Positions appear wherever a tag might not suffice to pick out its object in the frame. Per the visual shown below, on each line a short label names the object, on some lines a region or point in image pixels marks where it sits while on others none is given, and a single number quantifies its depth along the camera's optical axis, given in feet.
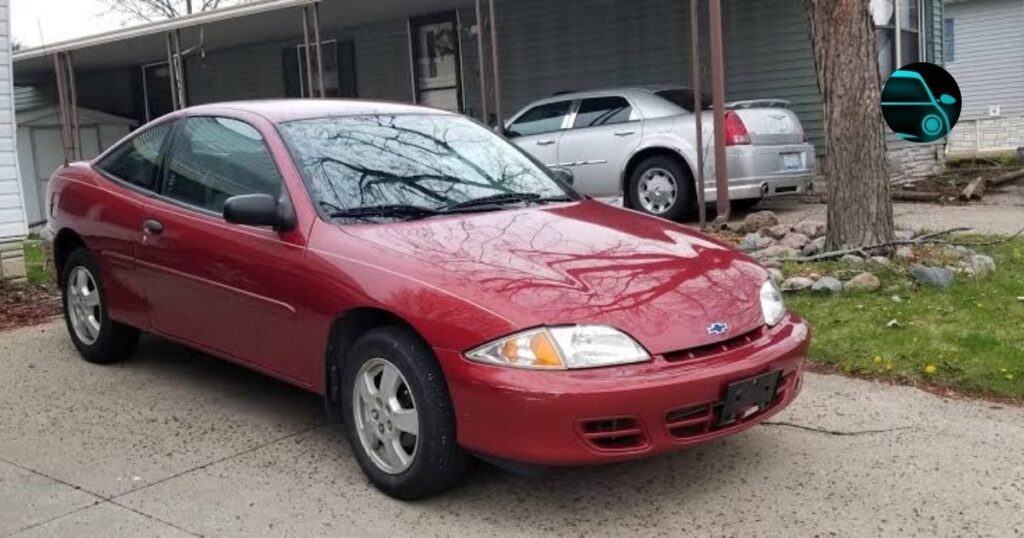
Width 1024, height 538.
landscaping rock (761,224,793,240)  27.66
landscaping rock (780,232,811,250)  25.80
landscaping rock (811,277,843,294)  21.38
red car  11.22
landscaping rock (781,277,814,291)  21.67
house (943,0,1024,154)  81.76
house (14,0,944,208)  43.80
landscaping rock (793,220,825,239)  27.22
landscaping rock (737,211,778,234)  30.27
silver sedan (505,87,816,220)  33.65
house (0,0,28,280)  29.01
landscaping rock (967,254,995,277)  22.18
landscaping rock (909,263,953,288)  21.22
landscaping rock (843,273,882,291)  21.20
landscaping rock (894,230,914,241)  25.25
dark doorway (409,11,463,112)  54.70
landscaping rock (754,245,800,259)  24.66
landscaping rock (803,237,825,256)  24.52
